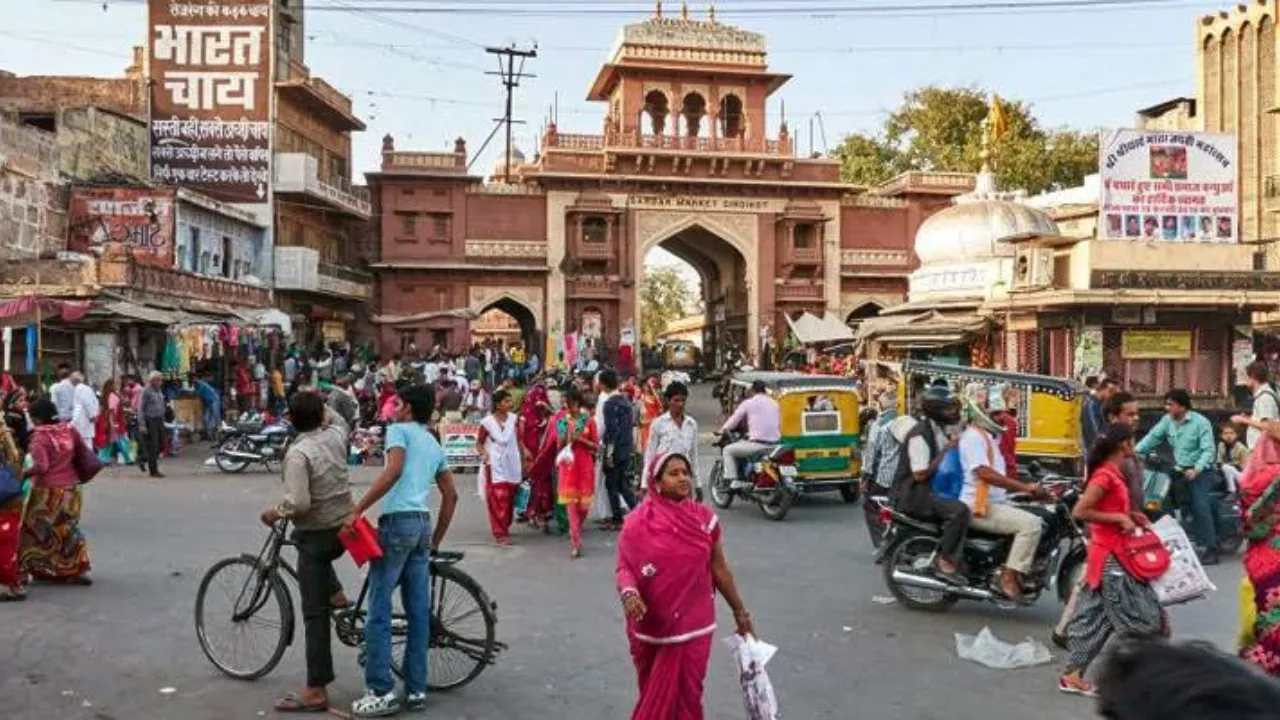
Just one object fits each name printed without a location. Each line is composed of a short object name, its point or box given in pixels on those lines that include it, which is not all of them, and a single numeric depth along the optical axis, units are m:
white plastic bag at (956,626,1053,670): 5.93
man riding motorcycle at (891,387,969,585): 7.02
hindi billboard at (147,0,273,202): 31.27
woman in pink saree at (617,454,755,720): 3.94
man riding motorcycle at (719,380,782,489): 11.96
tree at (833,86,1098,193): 44.62
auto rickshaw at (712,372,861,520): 12.55
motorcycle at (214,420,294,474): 15.94
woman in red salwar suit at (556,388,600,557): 9.75
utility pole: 38.72
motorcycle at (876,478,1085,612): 6.90
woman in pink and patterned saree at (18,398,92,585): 7.85
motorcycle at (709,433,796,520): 11.44
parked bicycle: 5.49
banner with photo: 19.77
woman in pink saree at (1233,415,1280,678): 4.76
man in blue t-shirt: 5.10
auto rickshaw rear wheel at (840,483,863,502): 12.96
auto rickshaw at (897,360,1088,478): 12.83
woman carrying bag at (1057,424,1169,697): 5.25
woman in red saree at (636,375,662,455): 14.23
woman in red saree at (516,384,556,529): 10.89
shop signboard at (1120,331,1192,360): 18.19
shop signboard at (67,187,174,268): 23.48
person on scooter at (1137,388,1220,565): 9.32
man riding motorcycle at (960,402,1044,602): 6.79
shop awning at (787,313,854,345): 31.81
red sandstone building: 37.31
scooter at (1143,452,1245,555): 9.52
